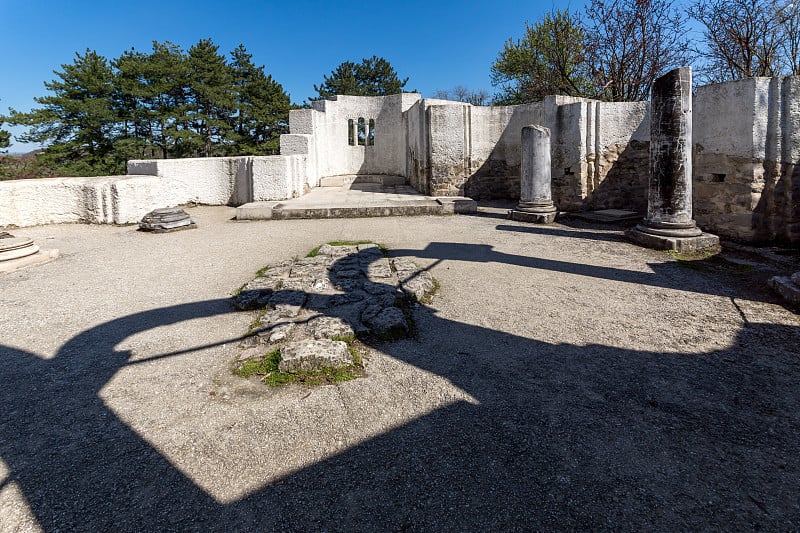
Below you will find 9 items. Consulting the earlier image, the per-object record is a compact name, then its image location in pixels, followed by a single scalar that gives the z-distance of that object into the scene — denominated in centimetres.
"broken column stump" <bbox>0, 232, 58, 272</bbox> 609
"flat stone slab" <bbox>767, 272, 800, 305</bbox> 438
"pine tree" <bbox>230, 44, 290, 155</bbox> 3127
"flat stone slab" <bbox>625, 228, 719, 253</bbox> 666
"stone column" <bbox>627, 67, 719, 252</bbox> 685
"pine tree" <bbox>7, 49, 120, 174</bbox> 2464
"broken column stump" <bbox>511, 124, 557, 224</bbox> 986
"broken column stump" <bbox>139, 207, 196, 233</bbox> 877
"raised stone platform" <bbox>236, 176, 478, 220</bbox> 1030
